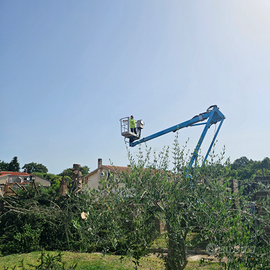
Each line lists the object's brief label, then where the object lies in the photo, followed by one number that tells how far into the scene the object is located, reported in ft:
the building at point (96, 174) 119.38
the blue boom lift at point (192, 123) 50.60
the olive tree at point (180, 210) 11.69
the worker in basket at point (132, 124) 55.87
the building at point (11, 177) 174.36
